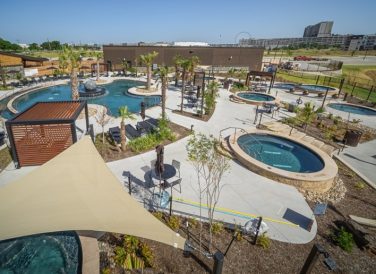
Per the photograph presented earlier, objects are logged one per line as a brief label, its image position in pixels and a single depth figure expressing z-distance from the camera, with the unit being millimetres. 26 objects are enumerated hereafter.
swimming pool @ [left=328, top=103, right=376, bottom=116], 29720
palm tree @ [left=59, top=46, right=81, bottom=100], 23828
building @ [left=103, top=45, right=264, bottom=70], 52406
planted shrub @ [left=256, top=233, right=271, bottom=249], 9055
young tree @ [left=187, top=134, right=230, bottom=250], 11328
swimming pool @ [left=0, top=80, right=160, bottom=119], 27141
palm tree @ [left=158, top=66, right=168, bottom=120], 20066
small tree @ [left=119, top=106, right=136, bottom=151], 15438
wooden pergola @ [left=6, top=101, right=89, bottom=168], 13445
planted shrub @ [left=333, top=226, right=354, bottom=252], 9188
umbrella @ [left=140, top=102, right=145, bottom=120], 22594
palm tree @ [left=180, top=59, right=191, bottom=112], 30331
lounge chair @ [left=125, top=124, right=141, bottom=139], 18288
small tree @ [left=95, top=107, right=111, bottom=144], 20844
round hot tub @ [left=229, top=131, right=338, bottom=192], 13253
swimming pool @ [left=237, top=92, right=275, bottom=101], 33847
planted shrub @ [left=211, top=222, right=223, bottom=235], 9633
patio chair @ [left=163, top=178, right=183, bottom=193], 12016
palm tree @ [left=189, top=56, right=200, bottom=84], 32562
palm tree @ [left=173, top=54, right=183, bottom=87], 33812
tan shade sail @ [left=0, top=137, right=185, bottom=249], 6297
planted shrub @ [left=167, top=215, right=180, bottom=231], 9782
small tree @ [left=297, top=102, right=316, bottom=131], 20380
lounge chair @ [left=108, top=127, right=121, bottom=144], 16900
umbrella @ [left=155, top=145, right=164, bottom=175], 10852
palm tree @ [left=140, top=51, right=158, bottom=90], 32719
